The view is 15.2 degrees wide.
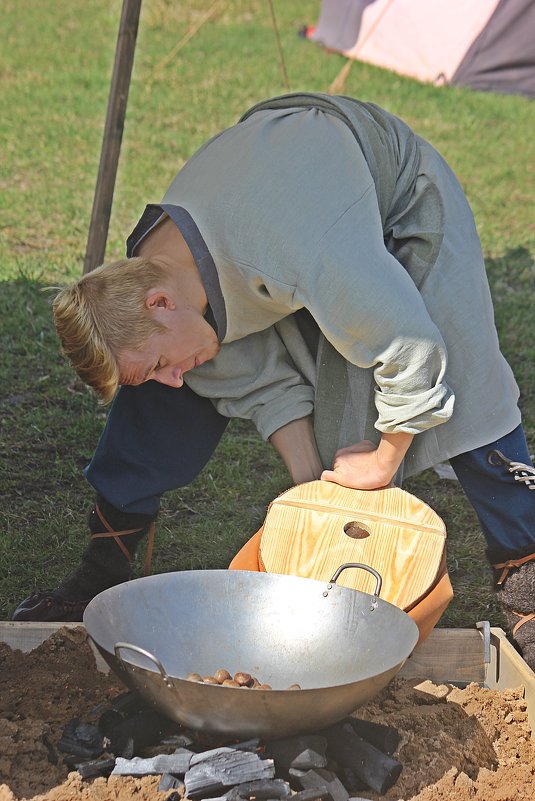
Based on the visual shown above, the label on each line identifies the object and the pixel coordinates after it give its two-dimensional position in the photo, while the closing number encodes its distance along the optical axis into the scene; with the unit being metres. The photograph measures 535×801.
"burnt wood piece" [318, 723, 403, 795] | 3.26
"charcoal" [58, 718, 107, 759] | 3.29
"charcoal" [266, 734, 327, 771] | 3.22
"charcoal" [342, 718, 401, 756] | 3.35
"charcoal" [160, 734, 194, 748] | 3.30
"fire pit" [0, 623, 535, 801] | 3.26
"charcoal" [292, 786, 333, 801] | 3.17
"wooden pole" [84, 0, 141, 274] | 4.68
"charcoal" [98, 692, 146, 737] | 3.34
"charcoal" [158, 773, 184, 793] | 3.20
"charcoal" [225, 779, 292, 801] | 3.16
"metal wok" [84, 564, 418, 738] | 3.36
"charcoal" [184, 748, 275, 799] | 3.17
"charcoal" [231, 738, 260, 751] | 3.21
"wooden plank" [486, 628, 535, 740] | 3.52
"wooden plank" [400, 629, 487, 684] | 3.63
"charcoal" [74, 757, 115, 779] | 3.25
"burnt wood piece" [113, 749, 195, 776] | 3.22
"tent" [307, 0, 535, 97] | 10.72
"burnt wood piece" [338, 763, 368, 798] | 3.27
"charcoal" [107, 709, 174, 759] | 3.29
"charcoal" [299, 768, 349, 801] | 3.20
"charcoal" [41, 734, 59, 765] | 3.31
